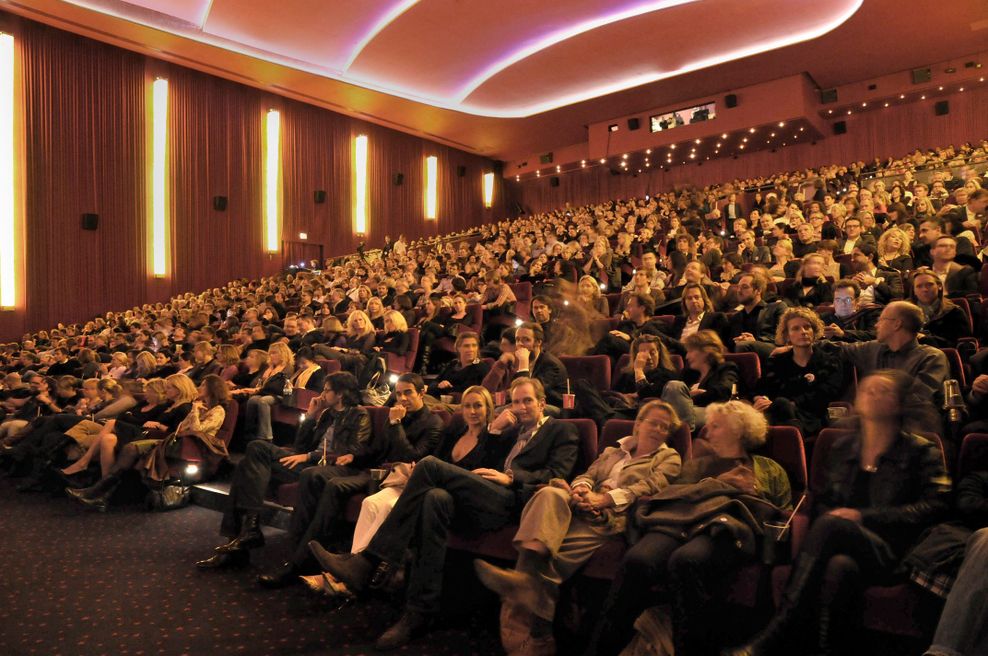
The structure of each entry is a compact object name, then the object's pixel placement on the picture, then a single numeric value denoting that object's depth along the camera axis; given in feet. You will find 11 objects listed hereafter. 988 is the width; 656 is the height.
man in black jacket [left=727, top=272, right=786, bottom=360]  10.74
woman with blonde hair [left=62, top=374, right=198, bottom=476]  14.15
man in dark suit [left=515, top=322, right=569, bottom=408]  10.84
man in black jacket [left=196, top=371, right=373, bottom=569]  9.78
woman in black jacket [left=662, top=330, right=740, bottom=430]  9.07
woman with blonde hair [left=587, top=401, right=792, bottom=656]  6.00
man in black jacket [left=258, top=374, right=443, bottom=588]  8.83
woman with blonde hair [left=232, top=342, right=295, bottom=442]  13.60
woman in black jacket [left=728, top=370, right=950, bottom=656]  5.63
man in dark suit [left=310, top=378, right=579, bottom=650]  7.27
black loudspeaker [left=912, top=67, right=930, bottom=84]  38.81
